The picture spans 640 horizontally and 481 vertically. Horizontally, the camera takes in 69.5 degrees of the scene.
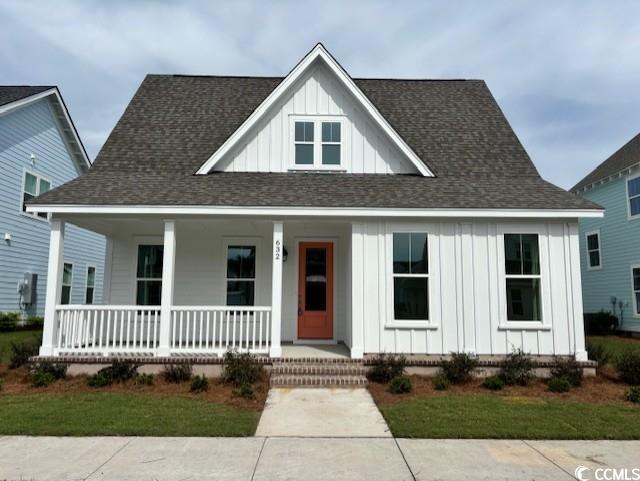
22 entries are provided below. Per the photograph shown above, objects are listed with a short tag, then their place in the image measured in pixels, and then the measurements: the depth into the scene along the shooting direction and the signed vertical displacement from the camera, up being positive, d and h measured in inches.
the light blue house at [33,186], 618.8 +151.2
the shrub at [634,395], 294.4 -63.1
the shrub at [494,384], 319.6 -60.6
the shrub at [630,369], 335.1 -52.7
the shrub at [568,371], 330.3 -53.6
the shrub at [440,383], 317.7 -60.2
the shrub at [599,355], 374.0 -48.4
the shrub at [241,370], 322.3 -52.9
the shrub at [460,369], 331.9 -52.4
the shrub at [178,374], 330.6 -56.9
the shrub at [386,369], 330.0 -52.9
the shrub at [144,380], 322.7 -60.1
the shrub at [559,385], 316.5 -60.5
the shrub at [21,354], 362.6 -47.9
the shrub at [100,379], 319.9 -59.6
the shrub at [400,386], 308.7 -60.2
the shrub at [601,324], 711.7 -41.5
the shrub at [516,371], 331.9 -53.7
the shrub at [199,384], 309.9 -60.4
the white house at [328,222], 366.6 +62.4
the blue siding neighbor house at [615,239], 690.8 +93.2
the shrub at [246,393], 294.7 -62.7
